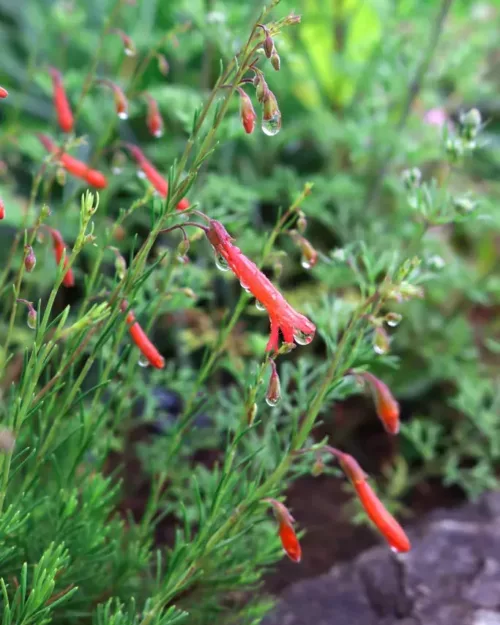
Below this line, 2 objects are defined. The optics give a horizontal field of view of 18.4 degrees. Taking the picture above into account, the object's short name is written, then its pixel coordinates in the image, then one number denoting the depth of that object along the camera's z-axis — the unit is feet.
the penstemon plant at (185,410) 1.04
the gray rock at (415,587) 1.35
